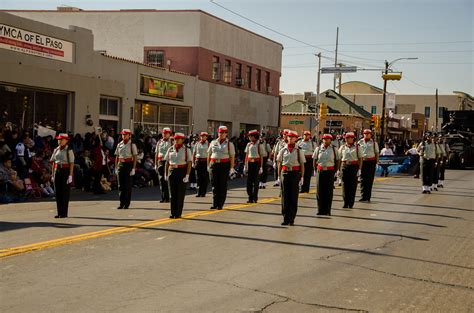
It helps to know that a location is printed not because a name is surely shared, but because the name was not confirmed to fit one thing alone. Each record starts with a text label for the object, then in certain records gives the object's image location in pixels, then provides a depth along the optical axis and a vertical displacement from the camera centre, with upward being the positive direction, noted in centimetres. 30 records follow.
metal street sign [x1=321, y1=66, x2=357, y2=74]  3748 +417
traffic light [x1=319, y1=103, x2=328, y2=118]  4257 +195
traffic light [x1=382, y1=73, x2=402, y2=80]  4025 +415
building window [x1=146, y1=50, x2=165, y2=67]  3681 +428
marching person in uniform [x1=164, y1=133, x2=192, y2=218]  1365 -81
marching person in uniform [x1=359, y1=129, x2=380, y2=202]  1880 -58
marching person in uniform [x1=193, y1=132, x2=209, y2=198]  1898 -92
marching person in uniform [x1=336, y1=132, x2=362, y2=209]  1709 -73
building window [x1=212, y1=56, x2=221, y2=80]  3788 +396
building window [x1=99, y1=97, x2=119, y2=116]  2754 +108
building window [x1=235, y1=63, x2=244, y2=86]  4071 +393
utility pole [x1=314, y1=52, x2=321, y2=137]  4381 +333
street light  4532 +408
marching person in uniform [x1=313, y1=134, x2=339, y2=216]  1522 -78
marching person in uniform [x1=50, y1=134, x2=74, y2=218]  1371 -94
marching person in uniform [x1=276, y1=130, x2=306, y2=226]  1321 -74
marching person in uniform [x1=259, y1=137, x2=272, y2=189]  2206 -105
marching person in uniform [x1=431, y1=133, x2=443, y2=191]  2295 -65
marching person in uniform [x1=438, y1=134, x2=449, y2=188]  2429 -52
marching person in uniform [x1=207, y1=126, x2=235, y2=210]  1573 -71
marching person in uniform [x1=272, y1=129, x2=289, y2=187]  2068 -27
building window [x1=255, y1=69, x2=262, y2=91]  4430 +410
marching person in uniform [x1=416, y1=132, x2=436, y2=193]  2209 -49
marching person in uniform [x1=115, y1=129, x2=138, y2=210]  1567 -86
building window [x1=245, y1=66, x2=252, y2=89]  4253 +397
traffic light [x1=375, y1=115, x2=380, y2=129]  4864 +158
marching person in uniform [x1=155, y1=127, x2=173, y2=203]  1714 -73
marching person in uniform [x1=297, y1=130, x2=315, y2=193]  2086 -52
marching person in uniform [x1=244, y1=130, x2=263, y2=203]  1762 -81
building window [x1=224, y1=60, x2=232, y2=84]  3950 +396
